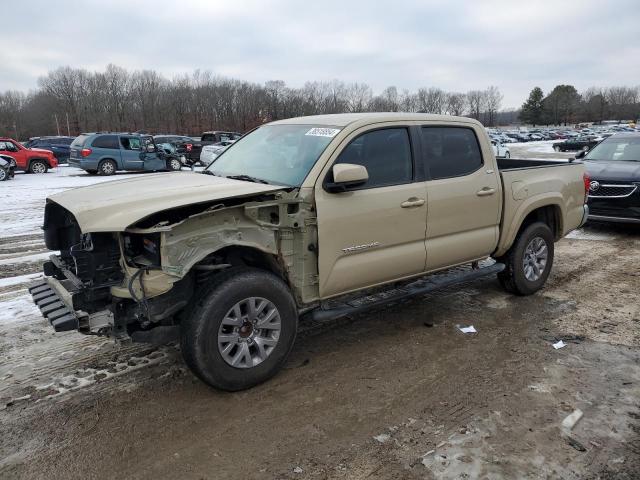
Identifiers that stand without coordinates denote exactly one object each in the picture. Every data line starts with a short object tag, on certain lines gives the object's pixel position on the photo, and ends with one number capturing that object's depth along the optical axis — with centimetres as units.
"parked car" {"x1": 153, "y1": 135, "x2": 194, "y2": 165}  2794
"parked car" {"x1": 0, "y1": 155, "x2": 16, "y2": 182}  1975
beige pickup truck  342
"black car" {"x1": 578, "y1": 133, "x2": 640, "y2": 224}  869
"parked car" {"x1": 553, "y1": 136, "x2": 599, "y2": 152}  3932
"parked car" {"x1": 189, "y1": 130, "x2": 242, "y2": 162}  2988
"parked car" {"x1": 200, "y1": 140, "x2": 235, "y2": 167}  2489
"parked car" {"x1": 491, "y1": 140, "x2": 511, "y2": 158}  2844
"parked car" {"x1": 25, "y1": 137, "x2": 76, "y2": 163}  3016
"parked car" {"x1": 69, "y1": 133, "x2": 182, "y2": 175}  2162
